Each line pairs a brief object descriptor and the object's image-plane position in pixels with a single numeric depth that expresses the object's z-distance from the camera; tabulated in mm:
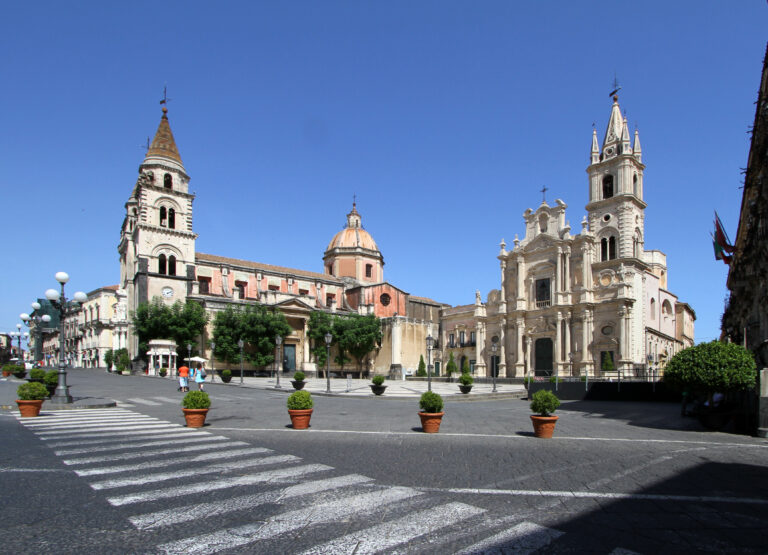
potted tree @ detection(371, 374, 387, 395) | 26656
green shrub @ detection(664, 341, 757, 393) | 12688
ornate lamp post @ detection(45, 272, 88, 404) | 17312
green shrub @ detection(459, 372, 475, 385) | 27875
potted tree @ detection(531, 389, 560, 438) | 11828
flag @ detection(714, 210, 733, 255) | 29798
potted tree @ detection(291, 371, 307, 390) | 28906
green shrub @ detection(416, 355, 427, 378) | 50594
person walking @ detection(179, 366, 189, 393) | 24445
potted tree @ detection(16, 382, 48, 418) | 14367
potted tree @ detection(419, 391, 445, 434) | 12359
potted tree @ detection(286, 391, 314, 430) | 12688
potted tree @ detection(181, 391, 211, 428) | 12539
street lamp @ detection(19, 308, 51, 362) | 23466
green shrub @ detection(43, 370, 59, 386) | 20453
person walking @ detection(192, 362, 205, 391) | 24000
